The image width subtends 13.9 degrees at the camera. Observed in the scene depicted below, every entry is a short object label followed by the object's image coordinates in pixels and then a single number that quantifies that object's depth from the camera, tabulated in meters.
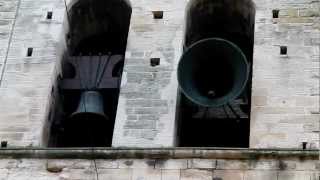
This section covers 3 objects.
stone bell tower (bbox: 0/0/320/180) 13.16
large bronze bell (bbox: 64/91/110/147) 14.12
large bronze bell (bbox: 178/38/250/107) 13.58
